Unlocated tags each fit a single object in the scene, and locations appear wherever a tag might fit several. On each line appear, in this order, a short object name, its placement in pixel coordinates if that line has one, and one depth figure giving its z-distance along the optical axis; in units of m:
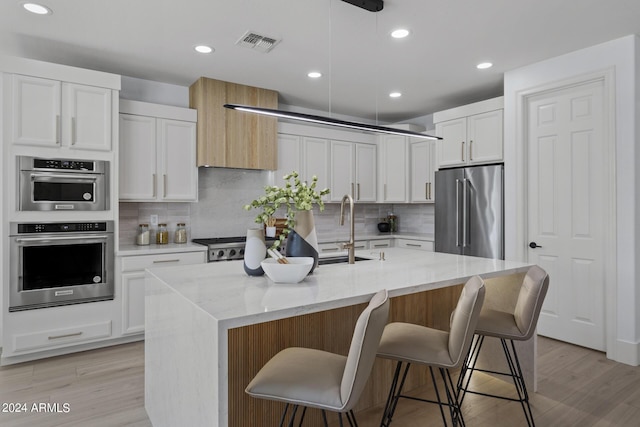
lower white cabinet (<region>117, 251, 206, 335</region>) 3.54
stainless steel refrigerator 4.02
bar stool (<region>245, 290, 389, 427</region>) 1.29
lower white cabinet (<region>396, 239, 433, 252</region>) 4.99
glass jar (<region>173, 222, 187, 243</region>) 4.19
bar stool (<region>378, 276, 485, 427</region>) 1.62
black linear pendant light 2.19
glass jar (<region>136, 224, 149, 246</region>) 3.96
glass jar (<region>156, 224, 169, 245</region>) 4.07
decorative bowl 1.79
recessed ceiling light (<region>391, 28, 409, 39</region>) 2.99
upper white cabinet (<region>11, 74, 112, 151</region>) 3.12
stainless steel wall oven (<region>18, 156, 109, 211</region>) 3.13
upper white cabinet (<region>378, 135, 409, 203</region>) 5.41
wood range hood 4.08
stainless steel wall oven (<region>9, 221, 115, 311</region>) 3.11
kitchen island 1.36
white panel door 3.34
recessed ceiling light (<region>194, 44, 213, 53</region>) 3.29
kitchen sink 2.61
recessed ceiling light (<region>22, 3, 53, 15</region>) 2.64
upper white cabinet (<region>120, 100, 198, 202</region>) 3.75
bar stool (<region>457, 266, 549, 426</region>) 1.98
